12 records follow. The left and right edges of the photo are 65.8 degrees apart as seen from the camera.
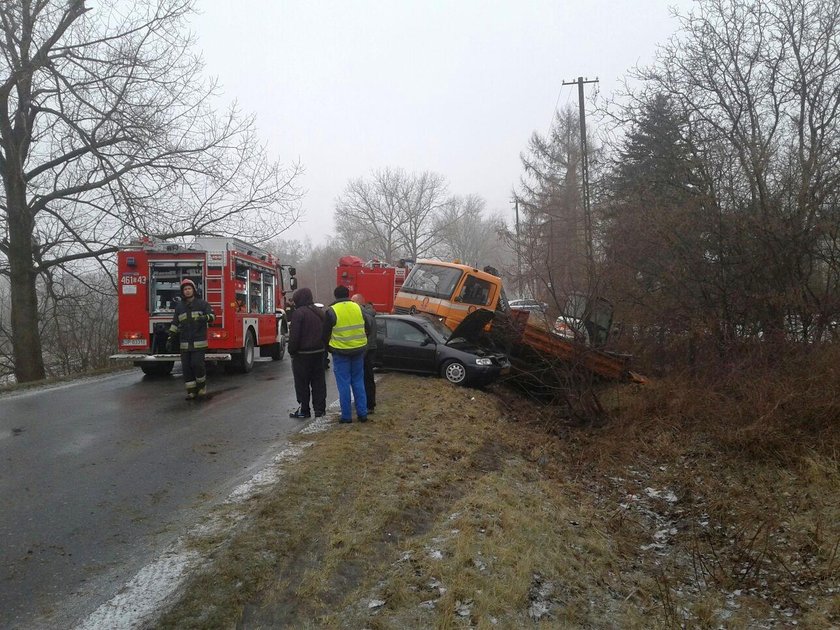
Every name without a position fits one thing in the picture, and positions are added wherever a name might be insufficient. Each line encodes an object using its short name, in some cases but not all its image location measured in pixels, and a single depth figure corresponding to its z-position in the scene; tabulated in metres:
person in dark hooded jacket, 8.26
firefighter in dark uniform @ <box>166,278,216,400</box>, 9.72
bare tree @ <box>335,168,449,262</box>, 72.25
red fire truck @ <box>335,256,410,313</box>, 23.64
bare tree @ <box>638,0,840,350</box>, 10.84
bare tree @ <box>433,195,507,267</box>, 82.38
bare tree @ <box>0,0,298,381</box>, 14.42
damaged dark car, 12.49
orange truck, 16.05
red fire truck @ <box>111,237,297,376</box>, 12.59
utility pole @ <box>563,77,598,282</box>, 11.65
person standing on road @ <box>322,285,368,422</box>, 7.96
